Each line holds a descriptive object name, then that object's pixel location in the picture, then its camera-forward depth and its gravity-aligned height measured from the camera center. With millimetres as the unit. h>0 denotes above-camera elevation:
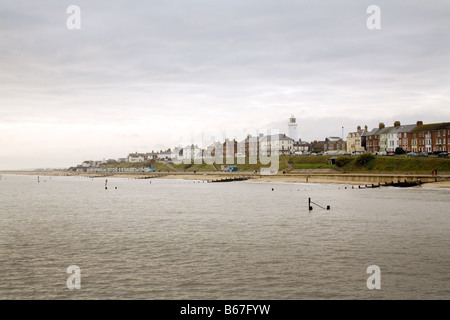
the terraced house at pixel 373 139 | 160500 +7889
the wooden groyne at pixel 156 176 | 177375 -6456
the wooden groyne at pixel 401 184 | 82062 -5318
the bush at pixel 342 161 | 124975 -595
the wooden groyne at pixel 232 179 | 126412 -5852
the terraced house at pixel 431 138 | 128000 +6772
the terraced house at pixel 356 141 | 169750 +7598
